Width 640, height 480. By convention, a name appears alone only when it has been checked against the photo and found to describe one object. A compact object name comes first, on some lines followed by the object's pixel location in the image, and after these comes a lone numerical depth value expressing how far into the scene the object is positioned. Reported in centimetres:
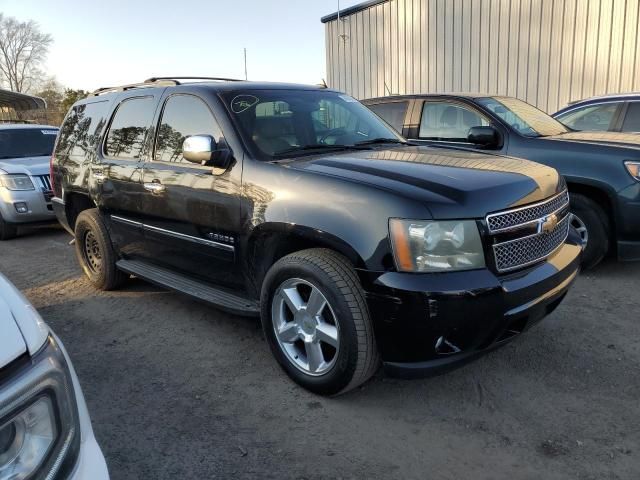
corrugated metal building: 1048
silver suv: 741
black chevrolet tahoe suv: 247
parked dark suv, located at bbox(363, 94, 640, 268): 457
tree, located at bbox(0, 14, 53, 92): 5441
